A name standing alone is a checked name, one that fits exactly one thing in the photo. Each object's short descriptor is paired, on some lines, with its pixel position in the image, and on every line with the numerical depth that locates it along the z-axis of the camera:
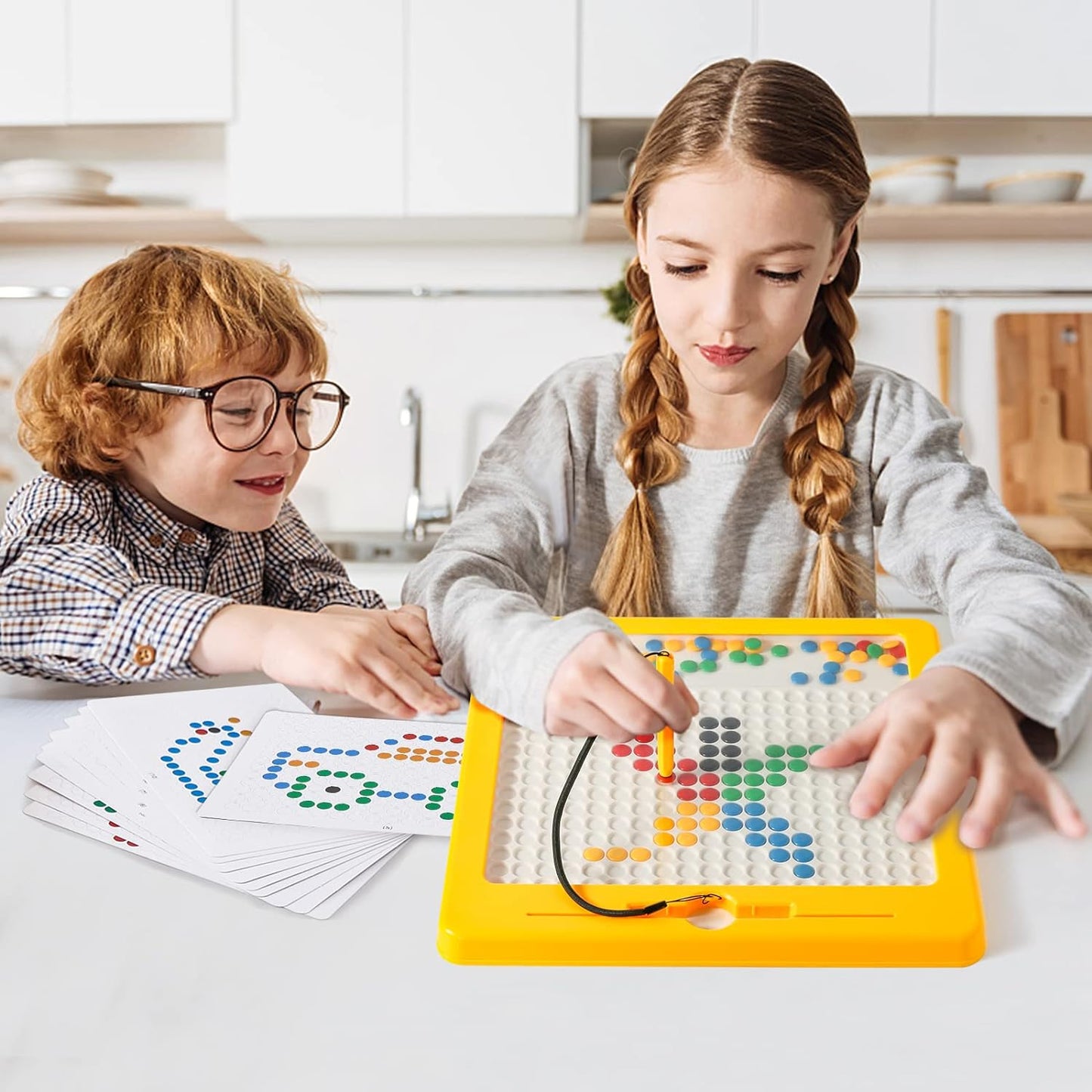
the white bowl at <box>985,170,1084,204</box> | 2.31
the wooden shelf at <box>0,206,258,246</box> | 2.35
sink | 2.44
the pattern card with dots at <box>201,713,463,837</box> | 0.64
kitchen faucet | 2.51
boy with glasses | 0.94
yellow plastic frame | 0.51
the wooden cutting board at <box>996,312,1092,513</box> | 2.50
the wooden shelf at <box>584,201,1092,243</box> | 2.29
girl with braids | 0.64
